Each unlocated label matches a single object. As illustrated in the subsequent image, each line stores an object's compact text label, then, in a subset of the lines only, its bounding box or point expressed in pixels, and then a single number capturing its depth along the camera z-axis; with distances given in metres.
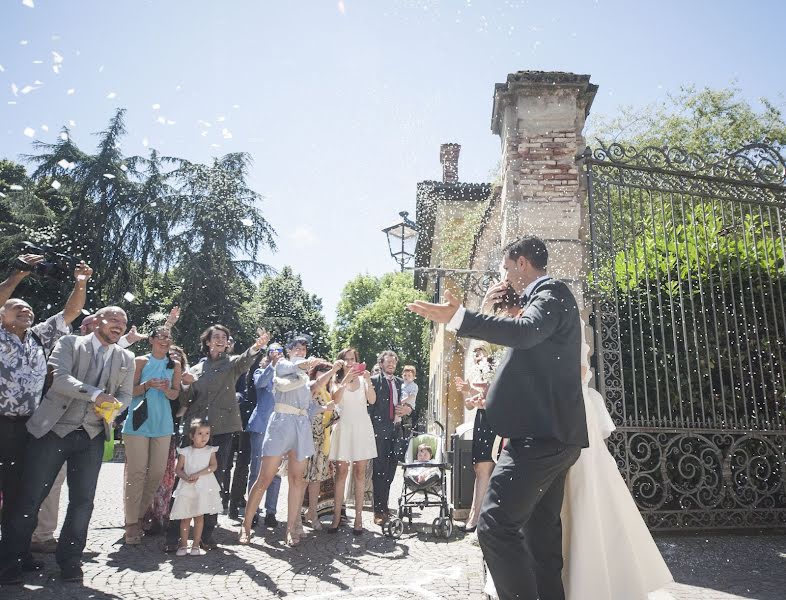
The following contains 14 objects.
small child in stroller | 7.13
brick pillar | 6.52
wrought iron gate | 6.19
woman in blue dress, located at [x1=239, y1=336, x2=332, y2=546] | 5.83
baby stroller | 6.49
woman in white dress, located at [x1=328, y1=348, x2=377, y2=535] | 6.77
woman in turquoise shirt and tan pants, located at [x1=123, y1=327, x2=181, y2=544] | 5.68
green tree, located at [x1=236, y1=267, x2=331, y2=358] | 26.11
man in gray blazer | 4.17
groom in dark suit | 2.82
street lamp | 10.16
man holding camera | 4.39
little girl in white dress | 5.30
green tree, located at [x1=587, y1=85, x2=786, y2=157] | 20.64
